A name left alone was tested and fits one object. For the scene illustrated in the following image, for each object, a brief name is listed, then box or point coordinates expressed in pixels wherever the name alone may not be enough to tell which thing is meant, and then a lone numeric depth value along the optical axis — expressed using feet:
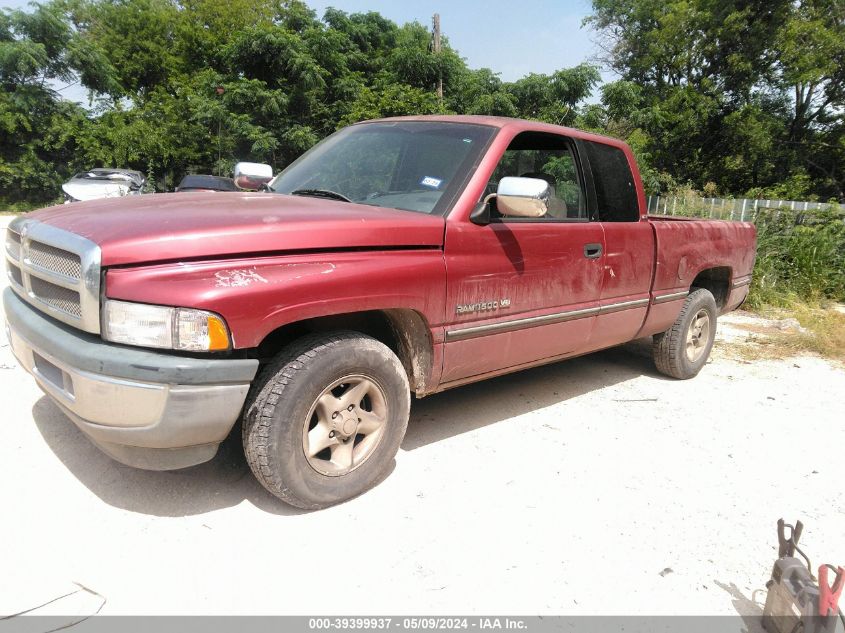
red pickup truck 7.32
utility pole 59.81
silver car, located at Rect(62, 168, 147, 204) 46.26
